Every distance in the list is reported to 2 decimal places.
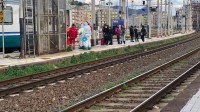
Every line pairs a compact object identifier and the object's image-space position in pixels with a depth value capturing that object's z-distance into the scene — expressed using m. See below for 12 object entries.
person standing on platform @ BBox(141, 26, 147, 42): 46.36
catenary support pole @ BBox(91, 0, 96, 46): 35.75
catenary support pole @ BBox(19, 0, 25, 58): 22.25
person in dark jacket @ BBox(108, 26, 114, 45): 38.03
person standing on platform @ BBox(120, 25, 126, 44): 41.00
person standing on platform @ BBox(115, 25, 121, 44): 40.22
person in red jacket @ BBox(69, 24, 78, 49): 30.27
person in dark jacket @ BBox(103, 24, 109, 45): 37.38
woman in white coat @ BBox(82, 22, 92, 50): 31.17
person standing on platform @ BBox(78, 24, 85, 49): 31.30
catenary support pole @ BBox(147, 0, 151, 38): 56.45
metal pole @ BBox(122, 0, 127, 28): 54.80
